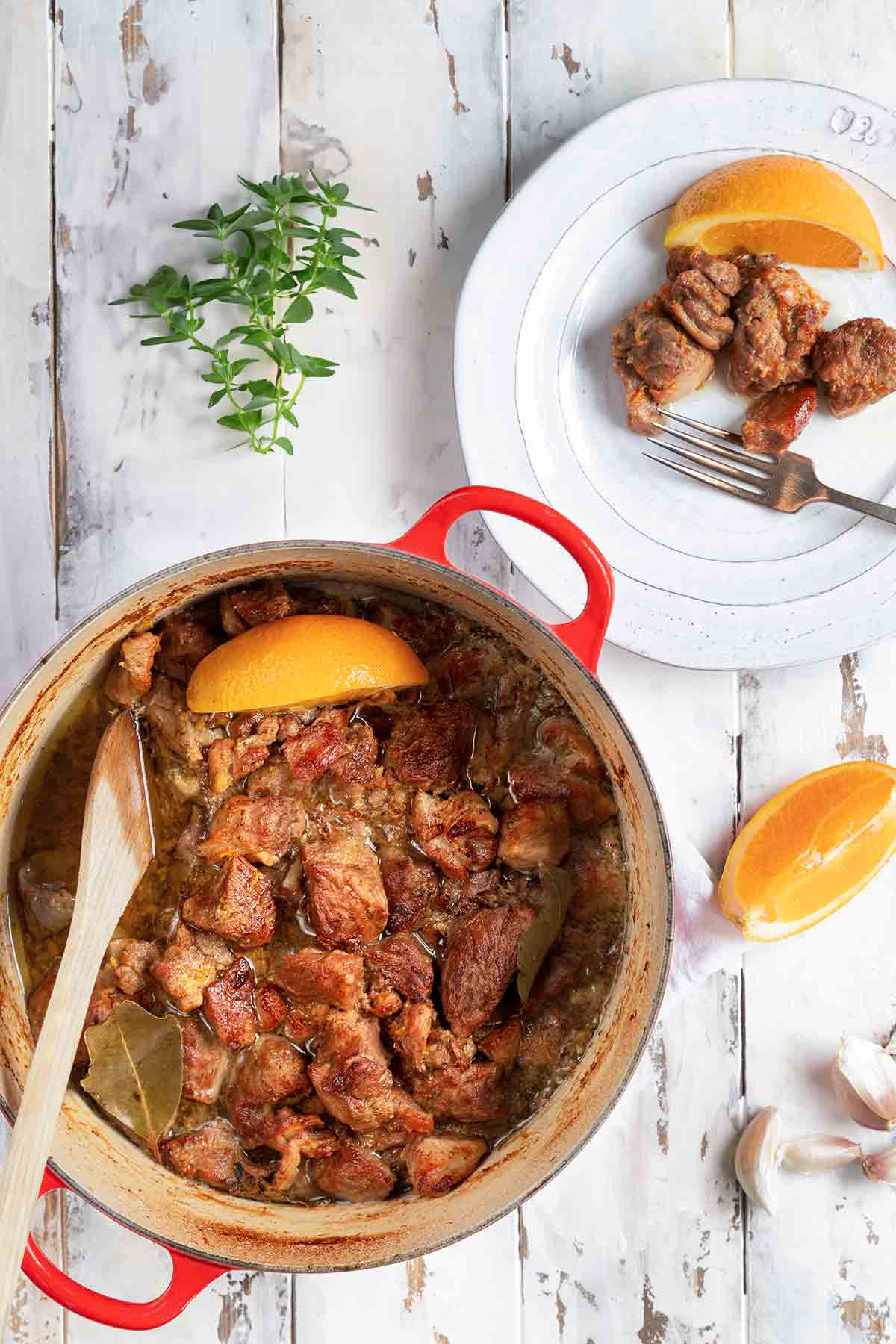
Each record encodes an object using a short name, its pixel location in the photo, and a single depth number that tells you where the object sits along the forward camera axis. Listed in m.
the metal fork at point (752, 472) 0.94
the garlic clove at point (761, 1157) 0.95
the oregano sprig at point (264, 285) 0.93
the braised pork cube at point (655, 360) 0.92
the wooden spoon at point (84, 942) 0.86
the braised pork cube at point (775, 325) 0.93
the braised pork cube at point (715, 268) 0.93
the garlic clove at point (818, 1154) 0.96
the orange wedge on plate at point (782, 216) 0.92
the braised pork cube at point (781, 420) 0.94
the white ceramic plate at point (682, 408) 0.94
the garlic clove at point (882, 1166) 0.96
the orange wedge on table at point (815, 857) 0.94
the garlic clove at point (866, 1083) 0.96
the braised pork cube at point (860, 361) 0.93
